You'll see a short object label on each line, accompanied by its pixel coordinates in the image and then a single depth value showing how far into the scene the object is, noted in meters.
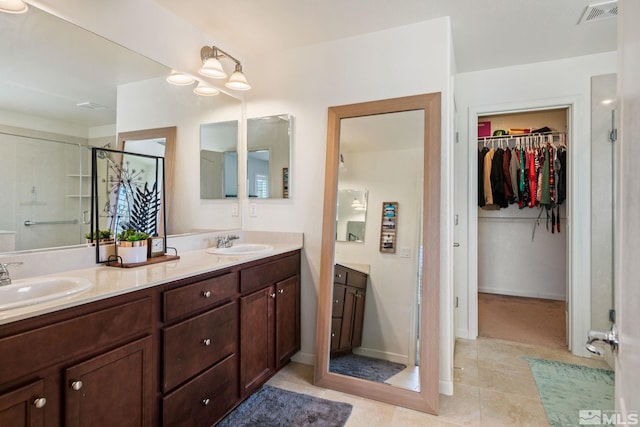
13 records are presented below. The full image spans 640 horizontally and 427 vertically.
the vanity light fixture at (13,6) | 1.38
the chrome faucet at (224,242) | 2.42
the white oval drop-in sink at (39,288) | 1.22
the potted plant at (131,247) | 1.70
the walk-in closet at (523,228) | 3.63
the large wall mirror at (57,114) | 1.42
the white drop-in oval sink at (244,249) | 2.30
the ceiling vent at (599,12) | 2.06
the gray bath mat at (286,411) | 1.83
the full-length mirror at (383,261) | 2.08
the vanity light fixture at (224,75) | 2.27
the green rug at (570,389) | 1.94
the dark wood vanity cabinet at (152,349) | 1.02
